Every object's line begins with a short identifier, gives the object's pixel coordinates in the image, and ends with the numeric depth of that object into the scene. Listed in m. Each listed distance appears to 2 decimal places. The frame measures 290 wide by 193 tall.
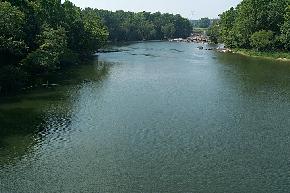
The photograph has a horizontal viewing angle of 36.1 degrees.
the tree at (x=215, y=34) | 148.20
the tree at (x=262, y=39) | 98.38
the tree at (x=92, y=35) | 87.75
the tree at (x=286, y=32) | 94.06
